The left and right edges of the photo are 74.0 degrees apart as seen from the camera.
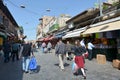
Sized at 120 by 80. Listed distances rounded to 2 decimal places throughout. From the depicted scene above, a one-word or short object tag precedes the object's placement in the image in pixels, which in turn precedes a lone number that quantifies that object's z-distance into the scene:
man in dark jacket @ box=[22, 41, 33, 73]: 4.33
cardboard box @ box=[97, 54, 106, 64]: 5.47
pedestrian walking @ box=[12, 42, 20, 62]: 6.74
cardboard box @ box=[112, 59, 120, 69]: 4.49
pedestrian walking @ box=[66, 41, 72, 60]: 6.35
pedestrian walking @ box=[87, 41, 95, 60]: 6.37
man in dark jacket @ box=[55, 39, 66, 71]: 4.58
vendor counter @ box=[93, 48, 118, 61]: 5.76
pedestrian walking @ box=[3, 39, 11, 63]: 6.37
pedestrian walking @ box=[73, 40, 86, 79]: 3.68
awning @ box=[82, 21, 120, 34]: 4.49
